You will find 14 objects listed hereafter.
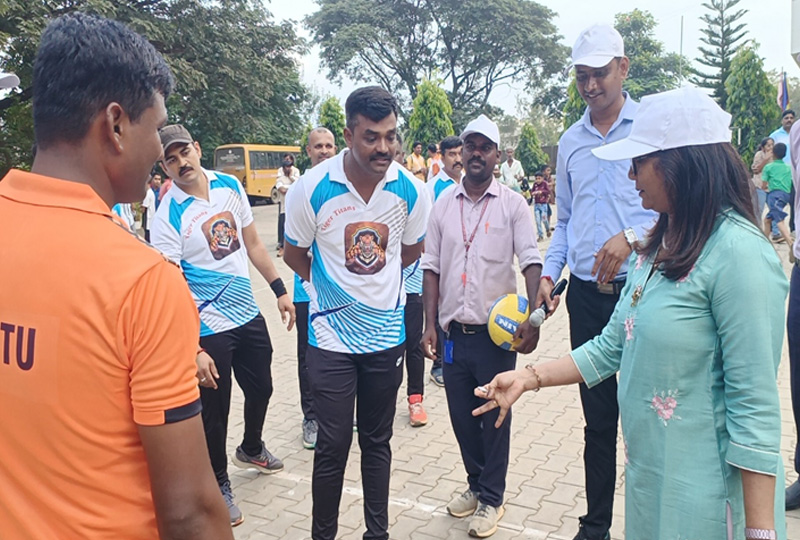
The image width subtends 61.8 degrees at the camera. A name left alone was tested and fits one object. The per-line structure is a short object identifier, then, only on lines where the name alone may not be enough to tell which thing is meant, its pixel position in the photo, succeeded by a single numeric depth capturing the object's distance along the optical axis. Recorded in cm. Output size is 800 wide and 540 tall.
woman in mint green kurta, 177
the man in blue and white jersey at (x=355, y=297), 317
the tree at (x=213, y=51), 2211
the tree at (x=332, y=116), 2011
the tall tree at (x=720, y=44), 4100
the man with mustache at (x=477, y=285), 363
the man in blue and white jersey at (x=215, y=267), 374
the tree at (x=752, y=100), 2614
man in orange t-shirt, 125
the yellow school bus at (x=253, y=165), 3108
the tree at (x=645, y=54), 4928
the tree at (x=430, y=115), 2139
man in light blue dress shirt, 313
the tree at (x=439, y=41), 4381
